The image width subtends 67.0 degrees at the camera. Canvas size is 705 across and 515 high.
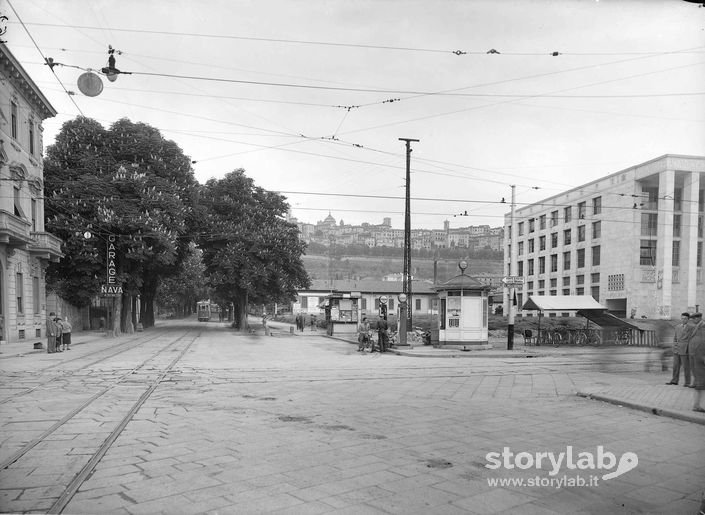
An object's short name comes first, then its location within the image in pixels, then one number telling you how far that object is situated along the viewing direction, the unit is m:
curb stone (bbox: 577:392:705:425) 8.03
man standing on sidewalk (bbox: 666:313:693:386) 11.66
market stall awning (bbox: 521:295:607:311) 27.44
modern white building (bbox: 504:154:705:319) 48.40
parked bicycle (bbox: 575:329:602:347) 29.36
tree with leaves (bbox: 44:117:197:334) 34.41
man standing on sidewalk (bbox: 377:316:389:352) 23.52
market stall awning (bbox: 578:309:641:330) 27.91
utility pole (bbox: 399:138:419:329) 24.77
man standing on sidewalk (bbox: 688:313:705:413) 8.69
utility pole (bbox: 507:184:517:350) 24.17
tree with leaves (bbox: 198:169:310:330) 42.50
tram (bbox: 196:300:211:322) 77.88
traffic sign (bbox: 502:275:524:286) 25.08
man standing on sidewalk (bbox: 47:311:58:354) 21.02
